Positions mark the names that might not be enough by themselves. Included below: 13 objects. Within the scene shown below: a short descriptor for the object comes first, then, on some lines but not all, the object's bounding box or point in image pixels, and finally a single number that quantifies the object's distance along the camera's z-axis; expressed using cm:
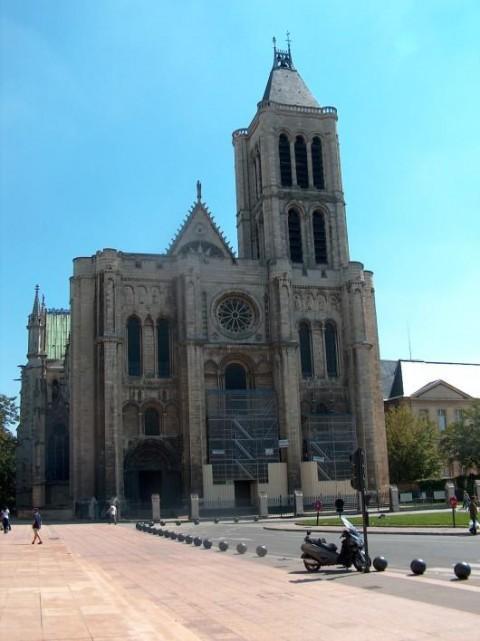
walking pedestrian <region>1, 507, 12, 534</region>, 3675
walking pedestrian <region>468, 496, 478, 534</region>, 2408
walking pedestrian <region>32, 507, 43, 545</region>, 2786
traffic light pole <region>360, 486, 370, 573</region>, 1503
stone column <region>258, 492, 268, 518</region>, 4566
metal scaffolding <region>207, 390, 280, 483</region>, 5244
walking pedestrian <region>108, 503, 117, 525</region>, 4356
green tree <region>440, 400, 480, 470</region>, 5838
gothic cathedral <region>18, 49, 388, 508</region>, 5219
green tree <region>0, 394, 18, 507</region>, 4103
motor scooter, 1532
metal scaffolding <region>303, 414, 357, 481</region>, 5453
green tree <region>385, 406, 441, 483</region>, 6350
